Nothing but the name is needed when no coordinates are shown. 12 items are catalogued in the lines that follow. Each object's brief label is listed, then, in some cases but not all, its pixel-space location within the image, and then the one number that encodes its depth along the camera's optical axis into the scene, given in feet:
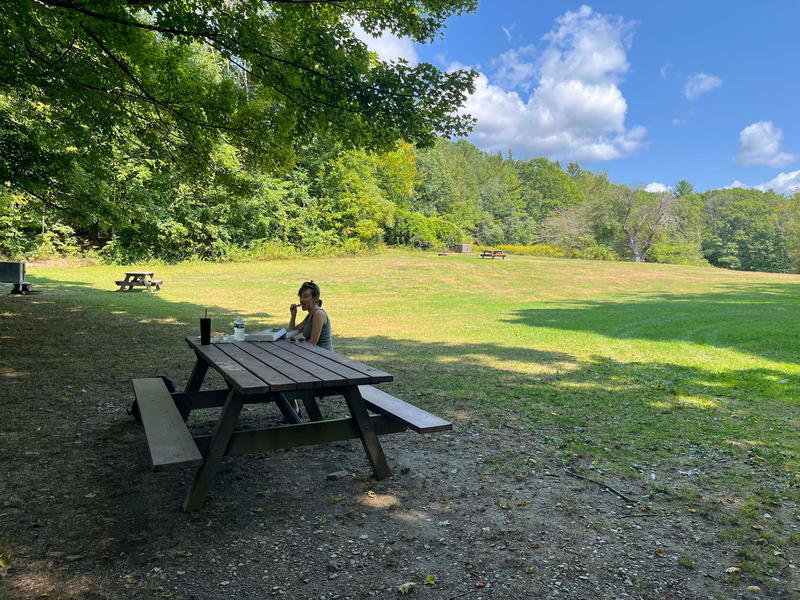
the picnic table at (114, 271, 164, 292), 57.24
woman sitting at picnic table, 16.94
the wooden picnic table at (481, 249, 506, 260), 110.93
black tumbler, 15.47
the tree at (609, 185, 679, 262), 160.76
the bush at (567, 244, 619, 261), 151.33
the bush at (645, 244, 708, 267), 168.96
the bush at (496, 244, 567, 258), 160.89
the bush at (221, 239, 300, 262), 96.38
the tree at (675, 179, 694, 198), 329.13
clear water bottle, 16.51
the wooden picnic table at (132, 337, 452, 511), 10.75
